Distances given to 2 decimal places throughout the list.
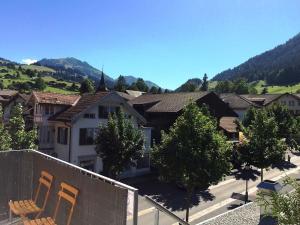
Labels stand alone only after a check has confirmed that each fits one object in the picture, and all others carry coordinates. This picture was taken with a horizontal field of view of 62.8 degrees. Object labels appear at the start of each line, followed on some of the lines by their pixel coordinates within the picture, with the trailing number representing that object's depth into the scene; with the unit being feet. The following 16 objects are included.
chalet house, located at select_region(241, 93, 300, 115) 217.02
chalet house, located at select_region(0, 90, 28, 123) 109.27
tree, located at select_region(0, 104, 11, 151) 42.98
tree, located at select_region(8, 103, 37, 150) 50.60
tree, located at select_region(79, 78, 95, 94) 259.30
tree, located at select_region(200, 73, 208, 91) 387.76
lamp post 84.06
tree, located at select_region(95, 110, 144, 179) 65.76
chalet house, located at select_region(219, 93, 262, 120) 171.41
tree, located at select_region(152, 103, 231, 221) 47.31
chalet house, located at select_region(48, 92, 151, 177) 75.06
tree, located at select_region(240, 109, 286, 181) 66.75
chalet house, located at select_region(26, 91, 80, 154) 79.98
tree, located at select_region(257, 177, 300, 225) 12.18
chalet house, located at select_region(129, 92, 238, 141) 92.68
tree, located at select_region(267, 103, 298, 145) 105.98
